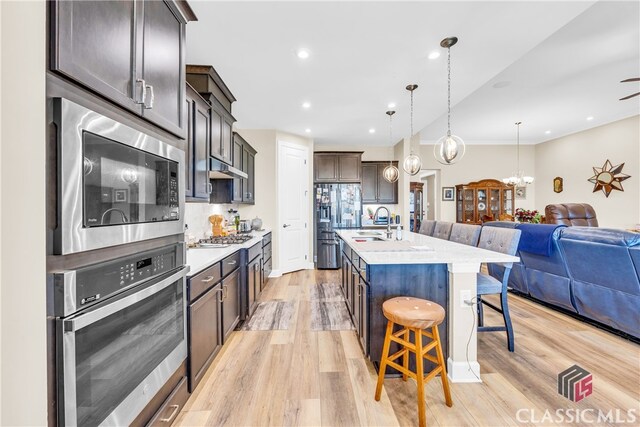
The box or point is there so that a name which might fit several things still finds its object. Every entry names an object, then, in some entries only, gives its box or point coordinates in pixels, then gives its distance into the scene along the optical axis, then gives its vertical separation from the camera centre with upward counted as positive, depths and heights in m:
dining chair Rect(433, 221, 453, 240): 3.60 -0.24
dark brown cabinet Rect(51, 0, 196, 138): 0.83 +0.61
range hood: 2.55 +0.44
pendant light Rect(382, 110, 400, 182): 4.36 +0.63
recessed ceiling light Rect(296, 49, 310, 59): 2.49 +1.48
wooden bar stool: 1.55 -0.74
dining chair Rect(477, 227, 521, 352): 2.27 -0.59
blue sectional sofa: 2.30 -0.59
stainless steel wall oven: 0.82 -0.46
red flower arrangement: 4.95 -0.09
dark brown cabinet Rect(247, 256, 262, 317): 3.03 -0.80
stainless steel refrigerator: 5.49 -0.03
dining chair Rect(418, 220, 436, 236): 4.08 -0.23
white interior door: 5.02 +0.12
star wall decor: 5.64 +0.73
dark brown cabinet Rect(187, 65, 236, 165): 2.70 +1.16
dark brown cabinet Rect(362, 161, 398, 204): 6.32 +0.61
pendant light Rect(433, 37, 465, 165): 2.92 +0.70
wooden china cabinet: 6.98 +0.32
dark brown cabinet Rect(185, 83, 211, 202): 2.14 +0.54
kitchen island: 1.91 -0.55
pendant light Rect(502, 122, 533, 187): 6.19 +0.74
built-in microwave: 0.81 +0.11
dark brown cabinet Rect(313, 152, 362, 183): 5.75 +0.96
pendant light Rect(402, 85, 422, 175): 3.74 +0.66
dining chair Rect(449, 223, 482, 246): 2.96 -0.25
